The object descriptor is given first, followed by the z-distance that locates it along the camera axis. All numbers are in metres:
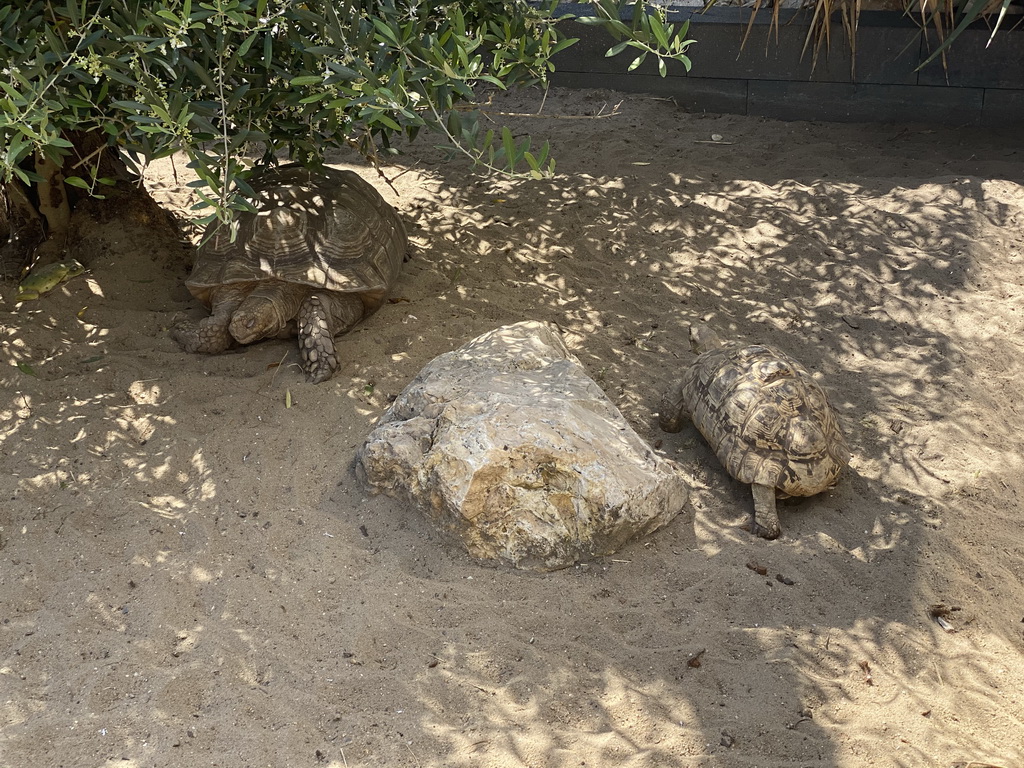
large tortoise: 4.80
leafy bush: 3.08
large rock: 3.47
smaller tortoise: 3.78
